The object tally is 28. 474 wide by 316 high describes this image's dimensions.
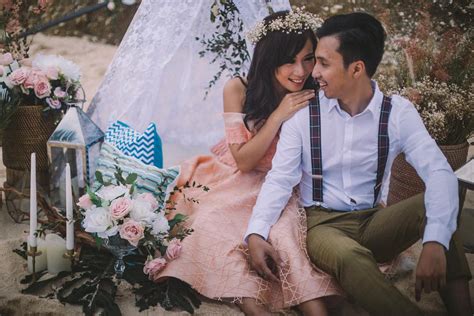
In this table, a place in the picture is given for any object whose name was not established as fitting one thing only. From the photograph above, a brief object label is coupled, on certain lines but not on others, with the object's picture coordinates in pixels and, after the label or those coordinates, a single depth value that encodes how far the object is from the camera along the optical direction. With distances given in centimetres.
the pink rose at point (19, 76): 383
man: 268
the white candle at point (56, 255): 306
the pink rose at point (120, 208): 274
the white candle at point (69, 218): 277
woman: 282
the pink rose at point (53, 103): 388
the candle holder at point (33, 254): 298
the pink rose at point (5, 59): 386
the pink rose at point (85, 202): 283
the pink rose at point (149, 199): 287
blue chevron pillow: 348
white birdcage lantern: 359
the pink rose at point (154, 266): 294
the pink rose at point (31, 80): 384
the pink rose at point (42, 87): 384
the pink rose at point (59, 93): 389
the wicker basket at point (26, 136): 389
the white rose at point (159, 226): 286
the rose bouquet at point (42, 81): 385
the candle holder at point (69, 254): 298
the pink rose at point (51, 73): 389
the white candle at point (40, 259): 309
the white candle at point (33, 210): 280
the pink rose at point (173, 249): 296
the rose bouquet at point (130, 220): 275
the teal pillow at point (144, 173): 328
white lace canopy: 402
